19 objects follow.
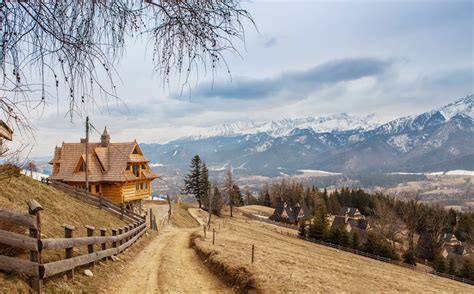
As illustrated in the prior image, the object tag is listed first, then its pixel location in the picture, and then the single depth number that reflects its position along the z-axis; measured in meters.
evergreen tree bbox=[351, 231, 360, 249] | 60.97
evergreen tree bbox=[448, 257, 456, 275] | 53.15
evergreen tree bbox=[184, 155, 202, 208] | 82.31
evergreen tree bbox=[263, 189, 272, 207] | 146.02
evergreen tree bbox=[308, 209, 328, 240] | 66.94
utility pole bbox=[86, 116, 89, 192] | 33.91
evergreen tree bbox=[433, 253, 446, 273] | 53.59
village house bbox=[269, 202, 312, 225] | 107.00
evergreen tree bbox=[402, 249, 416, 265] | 56.53
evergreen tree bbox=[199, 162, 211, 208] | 82.72
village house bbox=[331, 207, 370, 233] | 100.76
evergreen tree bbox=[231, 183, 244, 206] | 101.14
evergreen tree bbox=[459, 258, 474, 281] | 49.90
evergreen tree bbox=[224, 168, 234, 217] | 87.70
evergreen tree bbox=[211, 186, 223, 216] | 80.94
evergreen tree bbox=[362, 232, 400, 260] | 56.75
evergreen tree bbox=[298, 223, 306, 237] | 71.20
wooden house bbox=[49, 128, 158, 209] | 37.25
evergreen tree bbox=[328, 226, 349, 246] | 62.12
